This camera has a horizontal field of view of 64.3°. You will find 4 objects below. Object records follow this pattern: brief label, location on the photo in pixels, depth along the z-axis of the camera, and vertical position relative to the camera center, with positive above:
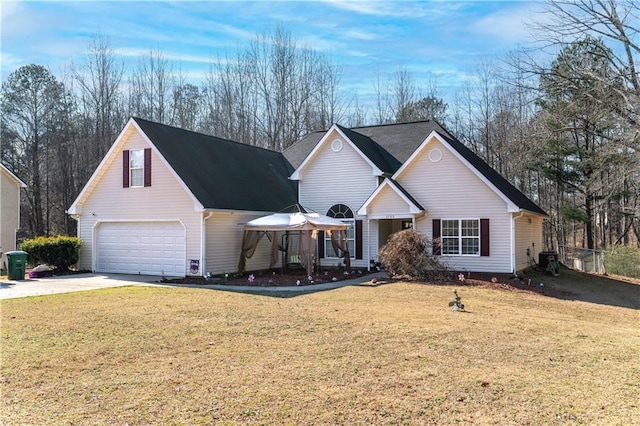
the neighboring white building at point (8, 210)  25.70 +0.90
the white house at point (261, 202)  19.33 +0.93
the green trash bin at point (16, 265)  18.30 -1.35
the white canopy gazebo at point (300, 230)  18.67 -0.22
